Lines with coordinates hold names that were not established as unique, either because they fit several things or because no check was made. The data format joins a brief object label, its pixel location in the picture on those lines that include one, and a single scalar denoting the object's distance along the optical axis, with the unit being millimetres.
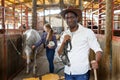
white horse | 3299
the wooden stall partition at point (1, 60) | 2523
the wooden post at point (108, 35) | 1900
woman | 3006
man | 1261
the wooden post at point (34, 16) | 6161
